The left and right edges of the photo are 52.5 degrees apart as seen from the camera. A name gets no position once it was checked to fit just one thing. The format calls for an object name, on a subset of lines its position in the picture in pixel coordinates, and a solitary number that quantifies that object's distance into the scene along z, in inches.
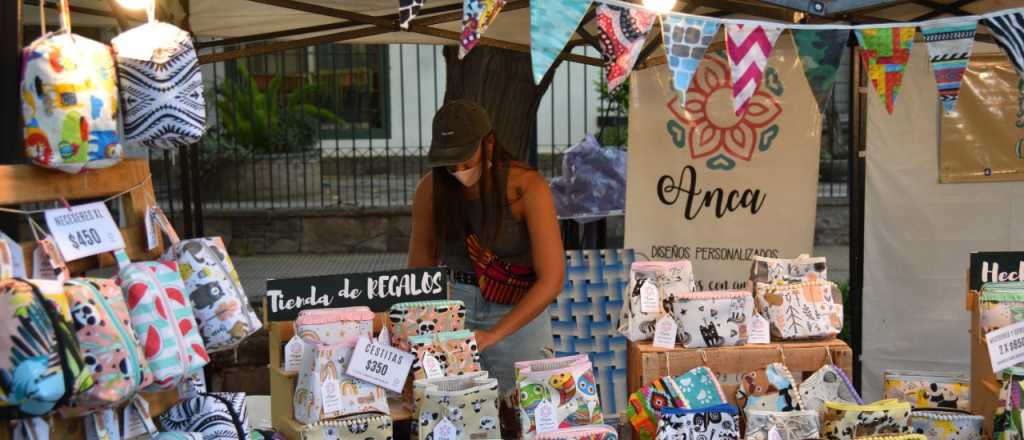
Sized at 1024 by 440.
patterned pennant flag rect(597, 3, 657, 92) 134.3
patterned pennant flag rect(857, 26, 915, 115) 141.6
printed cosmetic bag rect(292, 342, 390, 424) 123.6
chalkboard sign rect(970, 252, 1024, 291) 151.7
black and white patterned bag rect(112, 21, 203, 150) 101.4
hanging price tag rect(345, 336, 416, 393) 125.3
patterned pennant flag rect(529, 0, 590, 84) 122.8
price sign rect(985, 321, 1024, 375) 136.3
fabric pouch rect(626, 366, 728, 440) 133.9
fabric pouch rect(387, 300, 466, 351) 132.0
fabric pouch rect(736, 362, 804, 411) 134.5
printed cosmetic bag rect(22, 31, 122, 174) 91.9
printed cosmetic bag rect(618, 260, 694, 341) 146.5
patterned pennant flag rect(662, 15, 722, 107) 135.7
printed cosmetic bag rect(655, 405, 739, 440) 127.6
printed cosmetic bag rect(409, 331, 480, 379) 128.8
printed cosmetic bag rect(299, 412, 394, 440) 118.9
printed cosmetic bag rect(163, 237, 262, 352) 105.4
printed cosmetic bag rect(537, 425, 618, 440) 124.0
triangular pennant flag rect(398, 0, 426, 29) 114.0
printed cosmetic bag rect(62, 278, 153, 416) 87.0
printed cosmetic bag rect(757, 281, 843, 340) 144.1
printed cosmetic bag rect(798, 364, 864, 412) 136.6
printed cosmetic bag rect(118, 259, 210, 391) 94.4
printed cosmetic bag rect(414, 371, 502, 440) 122.6
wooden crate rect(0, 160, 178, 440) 92.6
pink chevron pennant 139.4
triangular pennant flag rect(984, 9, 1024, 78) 137.0
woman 144.8
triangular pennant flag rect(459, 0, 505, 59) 118.5
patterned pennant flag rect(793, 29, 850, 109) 144.1
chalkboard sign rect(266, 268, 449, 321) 134.9
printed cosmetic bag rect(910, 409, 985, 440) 133.6
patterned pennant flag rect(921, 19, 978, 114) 139.7
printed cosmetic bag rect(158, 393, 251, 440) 112.6
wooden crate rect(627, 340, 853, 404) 140.2
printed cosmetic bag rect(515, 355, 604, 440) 129.4
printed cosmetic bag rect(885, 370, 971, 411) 146.5
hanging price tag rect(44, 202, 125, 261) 94.5
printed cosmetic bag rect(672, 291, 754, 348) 141.3
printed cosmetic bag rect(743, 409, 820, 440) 128.5
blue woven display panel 208.7
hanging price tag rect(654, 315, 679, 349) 141.9
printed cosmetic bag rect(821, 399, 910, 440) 126.3
